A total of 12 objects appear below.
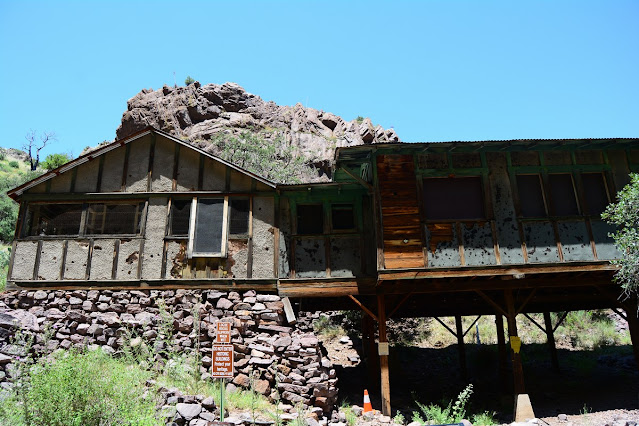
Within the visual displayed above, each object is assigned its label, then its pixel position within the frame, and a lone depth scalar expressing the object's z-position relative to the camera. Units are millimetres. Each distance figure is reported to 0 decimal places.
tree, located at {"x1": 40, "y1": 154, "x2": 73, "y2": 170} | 53781
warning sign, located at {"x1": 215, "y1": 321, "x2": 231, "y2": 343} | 10328
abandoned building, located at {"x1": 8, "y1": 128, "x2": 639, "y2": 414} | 13281
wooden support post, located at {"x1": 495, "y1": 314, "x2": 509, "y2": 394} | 16953
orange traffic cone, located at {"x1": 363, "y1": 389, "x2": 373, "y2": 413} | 13039
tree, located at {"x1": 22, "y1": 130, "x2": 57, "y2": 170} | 60156
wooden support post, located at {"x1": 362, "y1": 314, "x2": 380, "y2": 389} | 17016
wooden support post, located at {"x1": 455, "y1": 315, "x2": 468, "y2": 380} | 19164
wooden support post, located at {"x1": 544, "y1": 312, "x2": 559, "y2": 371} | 19422
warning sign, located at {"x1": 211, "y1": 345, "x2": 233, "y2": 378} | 9852
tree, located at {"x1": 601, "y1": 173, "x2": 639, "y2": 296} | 11812
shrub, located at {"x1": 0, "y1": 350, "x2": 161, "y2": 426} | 7898
